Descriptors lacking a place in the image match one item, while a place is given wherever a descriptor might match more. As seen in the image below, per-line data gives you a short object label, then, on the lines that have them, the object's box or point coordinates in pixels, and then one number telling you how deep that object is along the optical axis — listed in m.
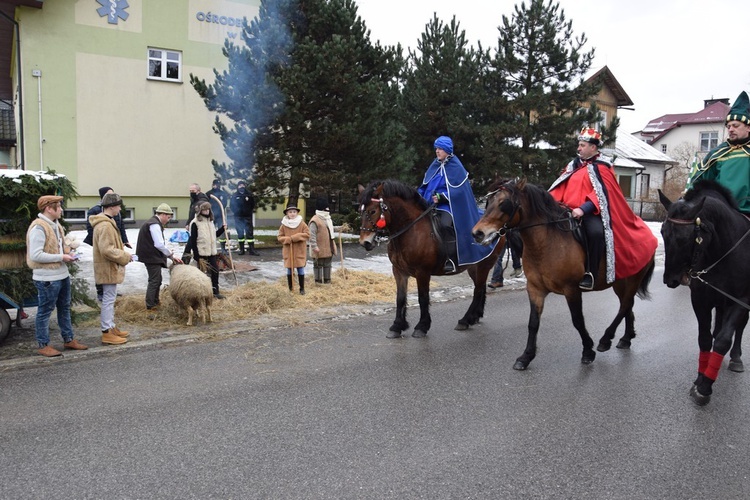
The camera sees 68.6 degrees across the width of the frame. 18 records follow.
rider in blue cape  7.18
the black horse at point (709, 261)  4.59
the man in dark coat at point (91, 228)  8.97
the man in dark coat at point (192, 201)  9.30
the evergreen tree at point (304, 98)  14.18
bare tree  35.23
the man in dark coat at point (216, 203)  12.80
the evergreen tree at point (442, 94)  19.84
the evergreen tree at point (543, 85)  19.86
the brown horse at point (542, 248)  5.70
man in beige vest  5.76
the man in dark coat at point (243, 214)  14.27
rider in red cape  5.91
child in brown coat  9.66
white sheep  7.33
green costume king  5.18
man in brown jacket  6.47
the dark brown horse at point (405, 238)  6.83
